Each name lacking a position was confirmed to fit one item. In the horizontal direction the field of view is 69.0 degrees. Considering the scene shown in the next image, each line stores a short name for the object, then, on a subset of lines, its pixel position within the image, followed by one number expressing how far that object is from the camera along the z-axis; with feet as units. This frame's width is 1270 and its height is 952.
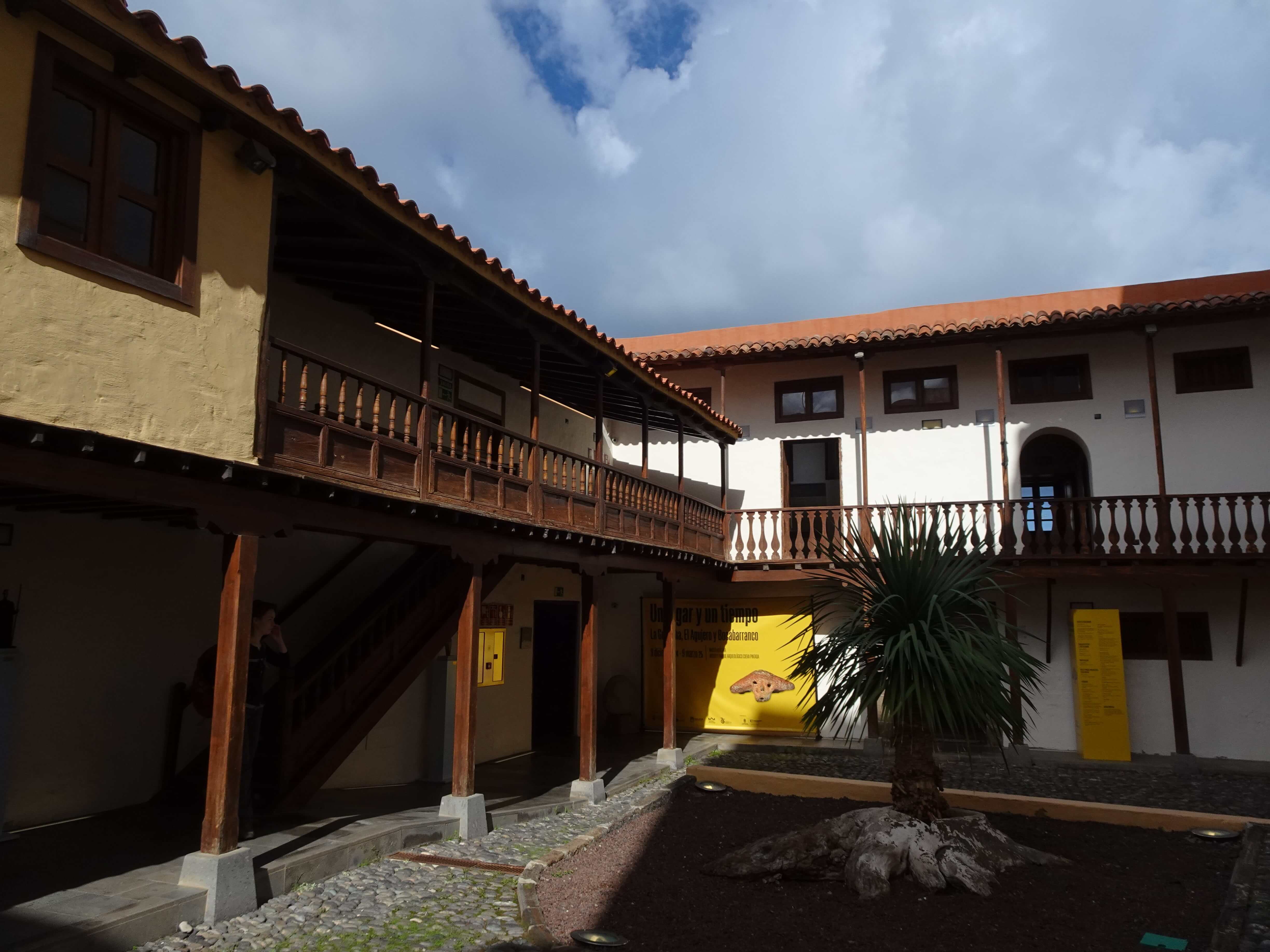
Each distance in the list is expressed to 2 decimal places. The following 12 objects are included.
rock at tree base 22.02
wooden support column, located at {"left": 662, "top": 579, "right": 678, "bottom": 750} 40.93
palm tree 22.79
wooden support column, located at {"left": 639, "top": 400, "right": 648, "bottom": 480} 40.55
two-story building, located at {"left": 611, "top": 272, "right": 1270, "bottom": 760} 44.39
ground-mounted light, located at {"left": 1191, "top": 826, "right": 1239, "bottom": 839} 26.63
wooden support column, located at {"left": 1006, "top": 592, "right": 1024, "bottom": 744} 23.04
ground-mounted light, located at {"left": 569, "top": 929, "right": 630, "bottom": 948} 17.99
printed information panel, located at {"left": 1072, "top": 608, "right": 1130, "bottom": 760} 43.73
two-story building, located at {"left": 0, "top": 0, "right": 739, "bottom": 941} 16.40
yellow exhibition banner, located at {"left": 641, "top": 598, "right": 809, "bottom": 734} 51.13
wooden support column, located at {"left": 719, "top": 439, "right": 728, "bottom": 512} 49.67
